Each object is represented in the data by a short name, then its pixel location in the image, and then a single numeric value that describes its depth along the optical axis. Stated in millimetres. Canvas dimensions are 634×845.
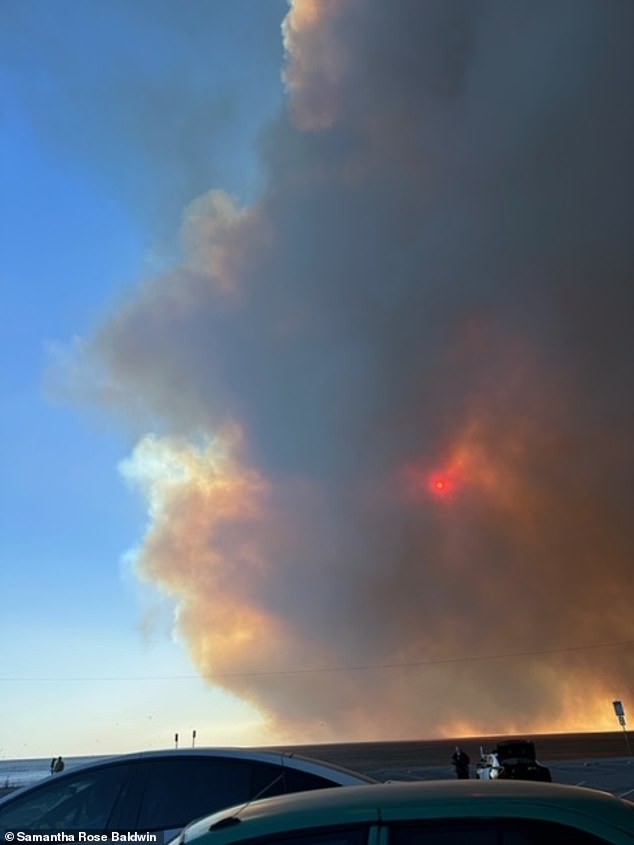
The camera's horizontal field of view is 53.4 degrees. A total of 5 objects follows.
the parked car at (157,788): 5105
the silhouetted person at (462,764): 23234
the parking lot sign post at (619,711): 27316
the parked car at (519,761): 20562
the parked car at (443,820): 2711
